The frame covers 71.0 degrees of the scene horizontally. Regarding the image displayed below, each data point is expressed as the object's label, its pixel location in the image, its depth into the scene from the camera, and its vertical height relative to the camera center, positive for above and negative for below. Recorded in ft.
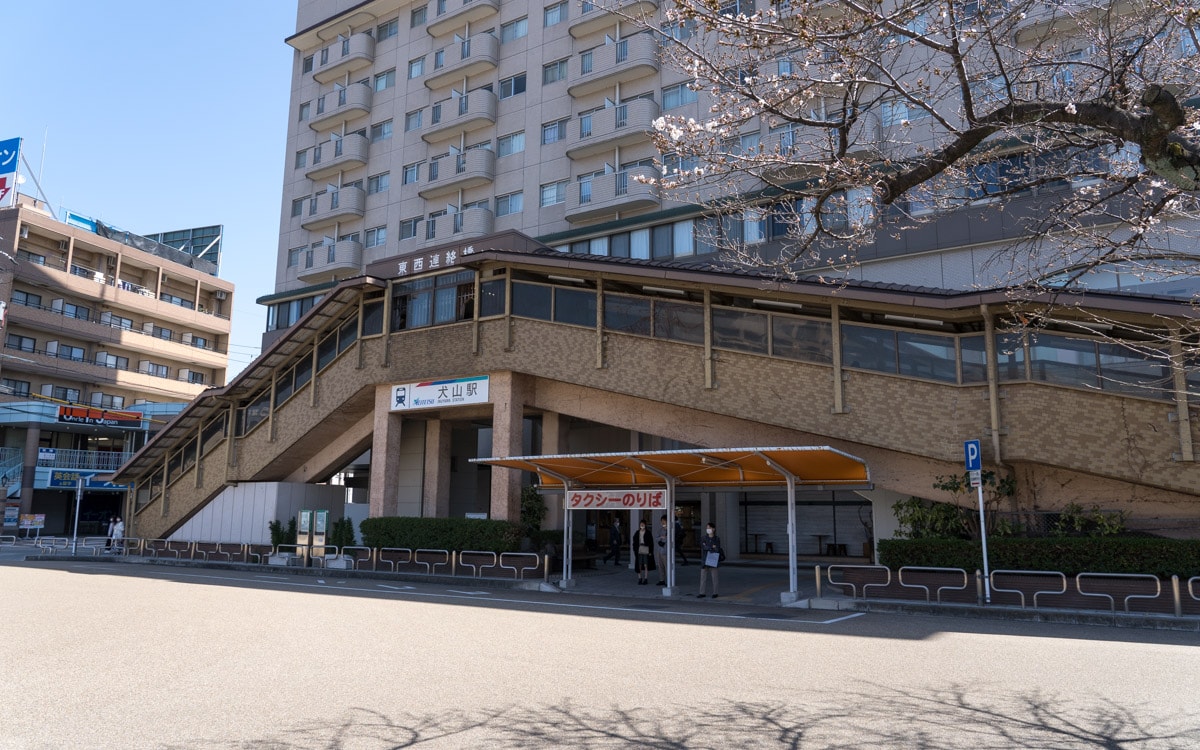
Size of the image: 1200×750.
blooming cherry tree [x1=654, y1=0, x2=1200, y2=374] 21.49 +12.40
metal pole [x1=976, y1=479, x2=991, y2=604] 48.73 -3.28
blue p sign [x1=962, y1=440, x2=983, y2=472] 50.62 +3.84
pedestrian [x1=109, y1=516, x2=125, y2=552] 105.60 -2.68
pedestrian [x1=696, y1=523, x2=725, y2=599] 57.82 -2.48
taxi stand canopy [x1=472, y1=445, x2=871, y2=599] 52.90 +3.17
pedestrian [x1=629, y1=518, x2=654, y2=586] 66.64 -2.62
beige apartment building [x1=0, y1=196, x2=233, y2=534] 159.53 +33.81
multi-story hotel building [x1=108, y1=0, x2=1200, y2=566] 56.80 +15.03
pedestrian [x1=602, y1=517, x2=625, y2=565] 83.15 -2.53
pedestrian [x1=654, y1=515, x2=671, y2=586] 66.68 -3.08
